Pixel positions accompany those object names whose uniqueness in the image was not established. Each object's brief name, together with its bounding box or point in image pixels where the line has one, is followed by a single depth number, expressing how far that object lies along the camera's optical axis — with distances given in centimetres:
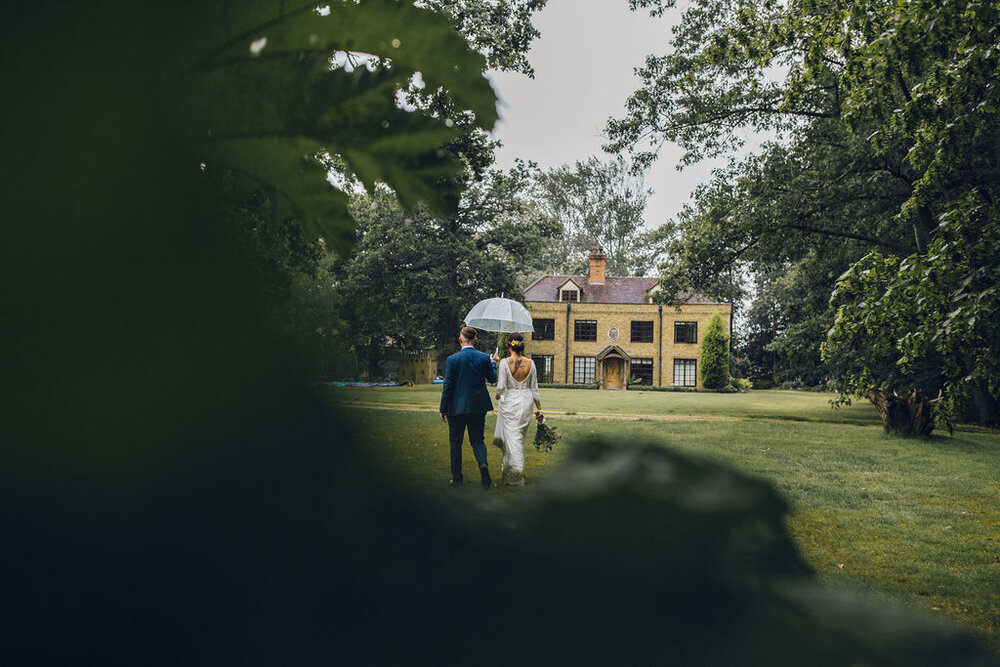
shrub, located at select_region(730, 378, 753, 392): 4159
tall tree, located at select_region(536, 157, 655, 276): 5231
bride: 907
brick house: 4438
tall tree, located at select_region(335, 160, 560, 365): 2820
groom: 823
